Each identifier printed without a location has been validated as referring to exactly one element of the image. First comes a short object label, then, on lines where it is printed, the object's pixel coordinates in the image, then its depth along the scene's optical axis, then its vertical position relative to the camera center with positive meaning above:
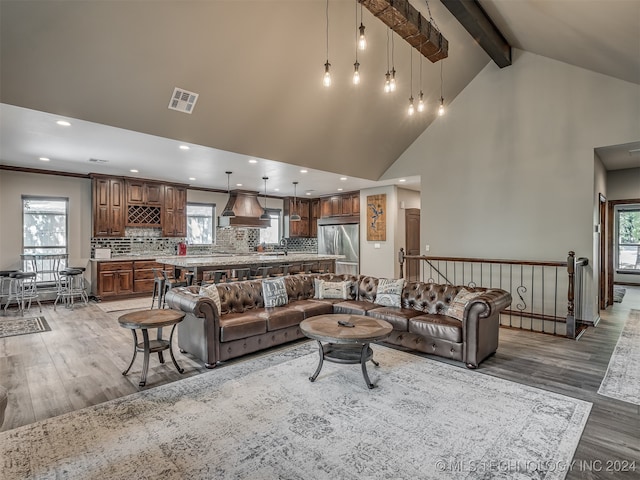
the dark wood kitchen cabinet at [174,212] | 8.52 +0.64
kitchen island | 5.83 -0.49
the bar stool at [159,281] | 6.23 -0.83
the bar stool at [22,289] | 6.21 -1.02
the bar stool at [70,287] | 6.77 -1.05
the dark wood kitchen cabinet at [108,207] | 7.43 +0.68
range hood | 8.72 +0.70
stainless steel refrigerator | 9.41 -0.20
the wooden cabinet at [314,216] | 11.15 +0.70
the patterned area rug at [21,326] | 4.95 -1.38
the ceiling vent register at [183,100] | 4.14 +1.71
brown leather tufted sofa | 3.60 -0.97
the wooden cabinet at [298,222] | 10.99 +0.57
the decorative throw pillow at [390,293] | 4.70 -0.78
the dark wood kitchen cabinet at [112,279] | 7.27 -0.91
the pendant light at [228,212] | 8.59 +0.63
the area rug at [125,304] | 6.59 -1.38
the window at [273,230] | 10.97 +0.23
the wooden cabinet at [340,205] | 9.63 +0.96
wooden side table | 3.26 -0.84
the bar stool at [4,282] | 6.38 -0.89
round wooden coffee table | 3.08 -0.89
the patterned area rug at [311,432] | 2.05 -1.39
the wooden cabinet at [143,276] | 7.72 -0.89
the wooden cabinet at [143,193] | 7.89 +1.06
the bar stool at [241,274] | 6.63 -0.73
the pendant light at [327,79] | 3.00 +1.40
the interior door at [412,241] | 8.98 -0.10
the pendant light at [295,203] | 8.92 +1.08
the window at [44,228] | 7.02 +0.19
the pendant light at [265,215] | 8.71 +0.57
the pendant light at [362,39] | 2.70 +1.59
